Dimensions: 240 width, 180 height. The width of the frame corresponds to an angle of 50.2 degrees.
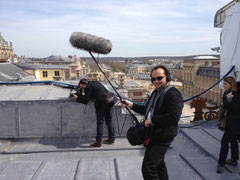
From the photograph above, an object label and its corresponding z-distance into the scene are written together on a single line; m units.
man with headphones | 2.97
